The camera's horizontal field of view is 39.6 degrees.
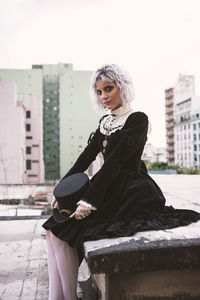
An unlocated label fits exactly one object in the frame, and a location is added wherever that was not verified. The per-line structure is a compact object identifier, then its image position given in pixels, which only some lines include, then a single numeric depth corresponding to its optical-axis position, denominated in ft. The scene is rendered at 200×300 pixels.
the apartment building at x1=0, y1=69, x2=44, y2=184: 90.17
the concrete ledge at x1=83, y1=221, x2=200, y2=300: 3.63
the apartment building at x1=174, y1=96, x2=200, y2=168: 172.96
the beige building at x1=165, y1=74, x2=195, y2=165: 189.60
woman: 4.35
